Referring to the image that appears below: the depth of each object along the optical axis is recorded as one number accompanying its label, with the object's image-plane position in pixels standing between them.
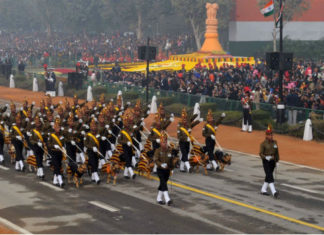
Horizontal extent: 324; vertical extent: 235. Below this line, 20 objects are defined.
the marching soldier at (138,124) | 22.39
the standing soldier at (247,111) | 29.72
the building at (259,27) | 71.31
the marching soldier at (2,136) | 23.20
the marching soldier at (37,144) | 20.64
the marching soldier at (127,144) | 20.56
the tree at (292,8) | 66.75
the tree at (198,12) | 72.38
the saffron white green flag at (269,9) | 35.62
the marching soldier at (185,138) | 21.56
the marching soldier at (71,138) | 20.59
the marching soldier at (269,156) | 18.50
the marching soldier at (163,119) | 21.97
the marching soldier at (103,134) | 20.67
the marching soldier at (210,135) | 21.81
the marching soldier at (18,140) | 22.05
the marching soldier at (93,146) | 19.95
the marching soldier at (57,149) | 19.62
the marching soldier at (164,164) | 17.25
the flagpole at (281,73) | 29.75
